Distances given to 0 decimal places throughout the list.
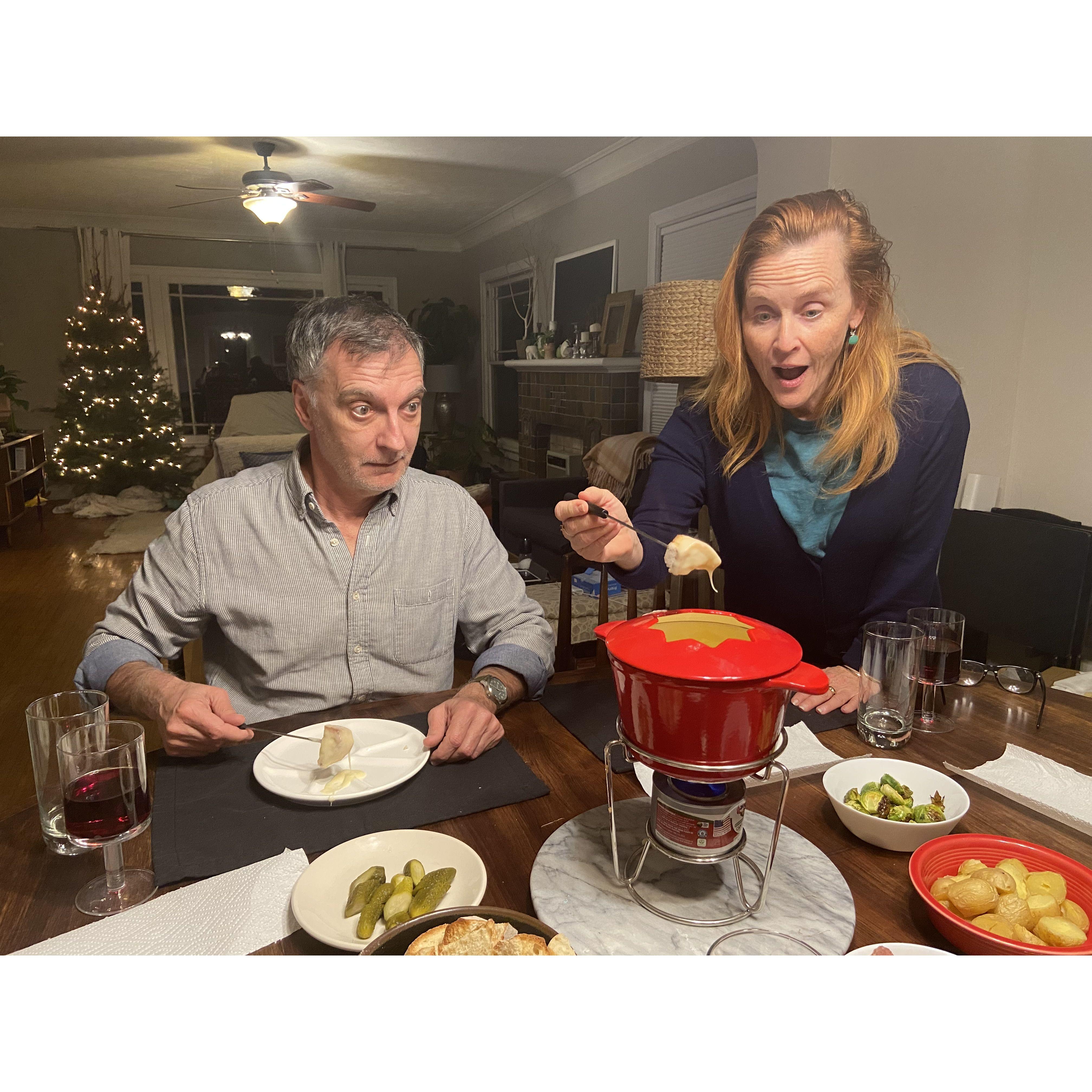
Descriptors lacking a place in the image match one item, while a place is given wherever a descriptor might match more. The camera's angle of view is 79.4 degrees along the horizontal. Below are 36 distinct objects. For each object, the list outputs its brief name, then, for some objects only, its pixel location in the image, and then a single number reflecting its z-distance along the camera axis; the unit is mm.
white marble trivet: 571
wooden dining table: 564
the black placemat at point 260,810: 641
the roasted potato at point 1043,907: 548
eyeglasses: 977
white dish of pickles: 551
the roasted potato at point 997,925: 526
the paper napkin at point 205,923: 553
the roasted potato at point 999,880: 564
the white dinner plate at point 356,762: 717
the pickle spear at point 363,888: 567
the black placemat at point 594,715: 856
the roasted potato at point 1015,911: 542
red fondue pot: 489
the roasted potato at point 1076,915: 557
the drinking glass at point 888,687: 861
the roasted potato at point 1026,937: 535
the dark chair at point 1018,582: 1050
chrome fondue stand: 548
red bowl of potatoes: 524
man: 938
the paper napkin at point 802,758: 762
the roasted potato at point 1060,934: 531
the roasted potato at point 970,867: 580
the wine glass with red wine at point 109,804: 598
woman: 853
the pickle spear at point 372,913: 547
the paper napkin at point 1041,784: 711
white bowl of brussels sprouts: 632
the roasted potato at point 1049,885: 569
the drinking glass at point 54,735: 628
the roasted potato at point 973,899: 538
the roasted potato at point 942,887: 552
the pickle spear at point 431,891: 564
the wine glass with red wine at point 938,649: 932
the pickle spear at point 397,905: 556
